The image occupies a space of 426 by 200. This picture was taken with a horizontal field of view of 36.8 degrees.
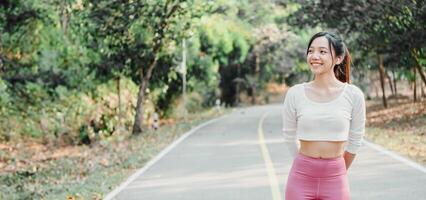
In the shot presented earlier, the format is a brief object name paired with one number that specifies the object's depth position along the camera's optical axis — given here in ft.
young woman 12.46
